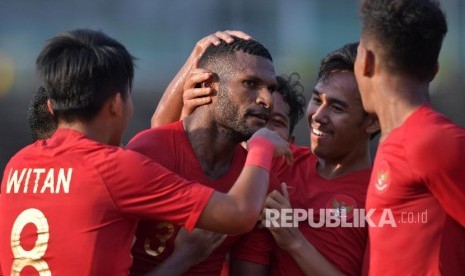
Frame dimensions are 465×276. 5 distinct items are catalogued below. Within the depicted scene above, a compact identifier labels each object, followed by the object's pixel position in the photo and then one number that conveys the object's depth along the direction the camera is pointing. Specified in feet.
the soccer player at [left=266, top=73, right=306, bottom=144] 33.67
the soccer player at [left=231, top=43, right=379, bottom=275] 26.71
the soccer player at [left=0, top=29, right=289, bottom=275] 22.18
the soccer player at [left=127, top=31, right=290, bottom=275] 26.22
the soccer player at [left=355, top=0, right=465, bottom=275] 20.35
